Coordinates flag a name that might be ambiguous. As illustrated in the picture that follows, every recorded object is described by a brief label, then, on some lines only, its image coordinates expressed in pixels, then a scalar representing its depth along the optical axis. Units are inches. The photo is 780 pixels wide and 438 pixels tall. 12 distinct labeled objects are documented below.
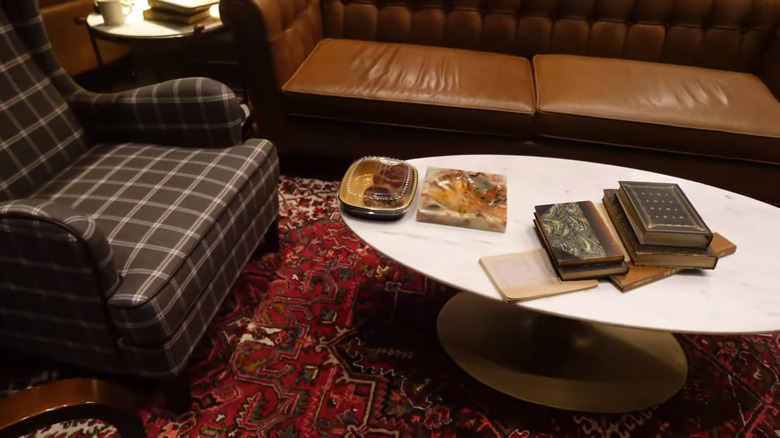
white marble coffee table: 43.6
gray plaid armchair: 44.5
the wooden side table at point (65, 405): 30.0
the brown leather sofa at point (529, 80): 75.4
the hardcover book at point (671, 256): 45.9
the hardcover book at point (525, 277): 43.9
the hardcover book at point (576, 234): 45.3
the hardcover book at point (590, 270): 45.1
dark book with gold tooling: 45.5
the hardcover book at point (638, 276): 44.9
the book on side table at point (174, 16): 78.9
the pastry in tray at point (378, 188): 51.1
